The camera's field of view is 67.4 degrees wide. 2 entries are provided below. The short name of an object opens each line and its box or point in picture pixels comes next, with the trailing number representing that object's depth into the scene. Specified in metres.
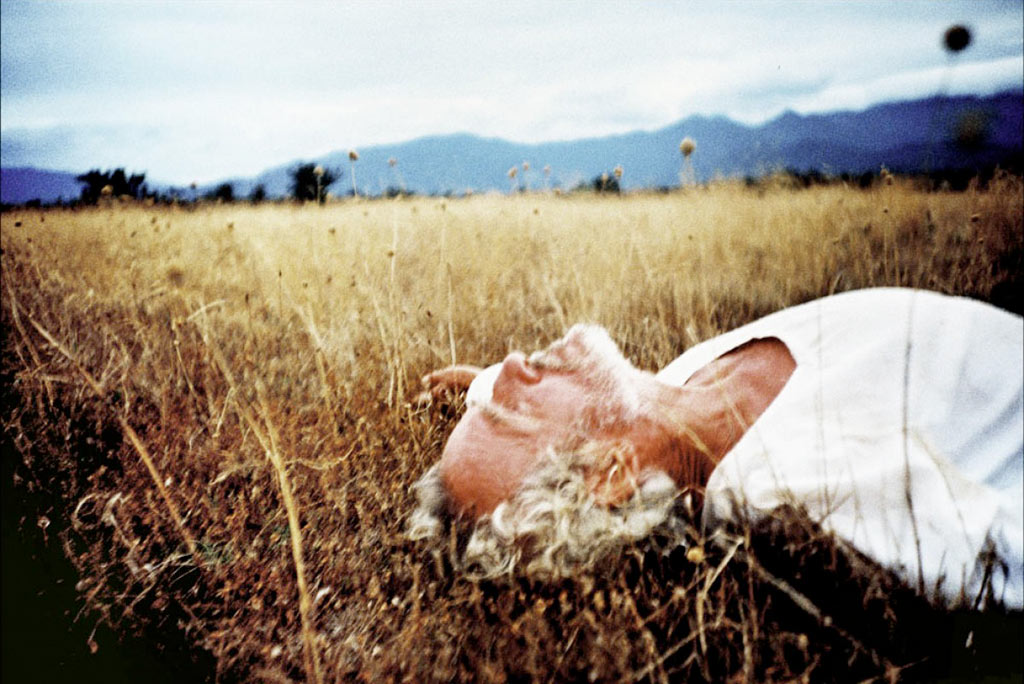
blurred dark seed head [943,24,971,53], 0.45
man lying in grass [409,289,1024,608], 0.51
